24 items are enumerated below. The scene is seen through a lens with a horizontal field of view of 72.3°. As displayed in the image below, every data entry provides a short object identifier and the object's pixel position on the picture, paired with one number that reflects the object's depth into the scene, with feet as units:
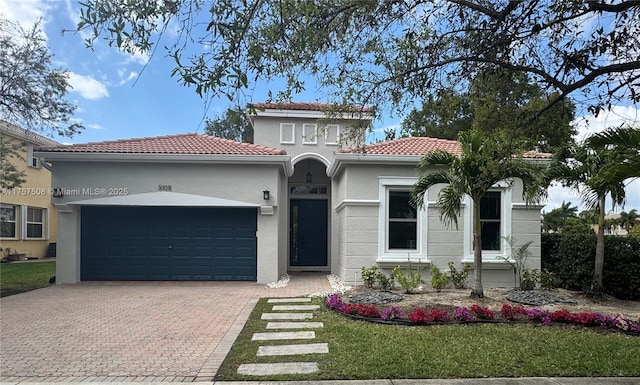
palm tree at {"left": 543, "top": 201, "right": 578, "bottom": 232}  110.63
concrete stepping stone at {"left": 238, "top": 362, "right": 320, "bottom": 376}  17.43
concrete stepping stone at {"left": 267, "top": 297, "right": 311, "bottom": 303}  32.73
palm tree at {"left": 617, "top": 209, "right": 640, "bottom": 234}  131.55
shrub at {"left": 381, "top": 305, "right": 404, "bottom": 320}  25.22
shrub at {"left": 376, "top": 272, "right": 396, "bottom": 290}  35.76
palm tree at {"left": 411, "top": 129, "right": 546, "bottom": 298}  28.94
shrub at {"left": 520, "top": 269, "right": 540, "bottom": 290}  35.63
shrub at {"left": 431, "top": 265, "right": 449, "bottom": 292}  34.60
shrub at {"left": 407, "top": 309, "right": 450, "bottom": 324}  24.44
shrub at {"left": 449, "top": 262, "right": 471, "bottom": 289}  37.04
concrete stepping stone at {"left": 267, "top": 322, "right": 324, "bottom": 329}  24.75
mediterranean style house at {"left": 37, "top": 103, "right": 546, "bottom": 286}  39.34
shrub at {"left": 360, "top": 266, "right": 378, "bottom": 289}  37.14
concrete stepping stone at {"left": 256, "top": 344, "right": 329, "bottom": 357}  19.94
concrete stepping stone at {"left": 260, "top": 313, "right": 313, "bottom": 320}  27.14
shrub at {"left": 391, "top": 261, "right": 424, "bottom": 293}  34.01
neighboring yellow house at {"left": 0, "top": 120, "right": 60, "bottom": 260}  67.10
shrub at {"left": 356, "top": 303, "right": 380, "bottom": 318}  25.73
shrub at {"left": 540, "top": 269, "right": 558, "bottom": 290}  36.63
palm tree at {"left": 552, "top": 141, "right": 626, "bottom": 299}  30.78
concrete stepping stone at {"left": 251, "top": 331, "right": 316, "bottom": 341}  22.45
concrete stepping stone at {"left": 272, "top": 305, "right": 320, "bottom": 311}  29.73
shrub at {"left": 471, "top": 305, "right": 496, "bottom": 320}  25.02
